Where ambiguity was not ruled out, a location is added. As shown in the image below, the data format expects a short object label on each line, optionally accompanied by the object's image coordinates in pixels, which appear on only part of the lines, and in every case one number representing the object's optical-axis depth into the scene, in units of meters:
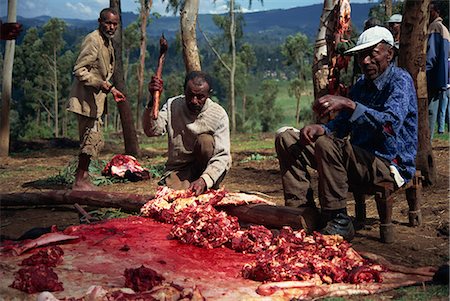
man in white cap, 5.05
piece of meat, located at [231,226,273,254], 4.90
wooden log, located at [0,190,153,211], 6.41
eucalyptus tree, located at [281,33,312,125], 58.59
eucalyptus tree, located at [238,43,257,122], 66.12
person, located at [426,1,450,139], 9.12
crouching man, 5.96
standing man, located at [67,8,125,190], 7.52
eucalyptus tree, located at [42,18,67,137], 49.91
